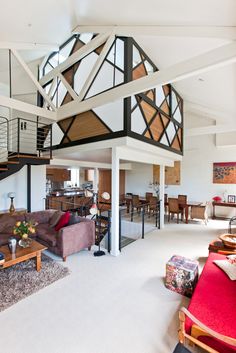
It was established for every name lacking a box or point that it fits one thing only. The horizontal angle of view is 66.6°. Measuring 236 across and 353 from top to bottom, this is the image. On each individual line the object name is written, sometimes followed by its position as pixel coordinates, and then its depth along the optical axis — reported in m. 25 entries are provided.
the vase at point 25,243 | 3.50
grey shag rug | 2.69
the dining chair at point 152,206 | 7.88
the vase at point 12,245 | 3.30
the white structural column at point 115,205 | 4.20
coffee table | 3.00
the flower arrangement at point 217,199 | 7.61
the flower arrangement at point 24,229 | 3.49
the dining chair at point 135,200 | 8.22
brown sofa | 3.79
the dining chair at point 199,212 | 6.62
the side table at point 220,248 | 3.52
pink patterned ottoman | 2.76
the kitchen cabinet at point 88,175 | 10.96
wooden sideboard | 7.13
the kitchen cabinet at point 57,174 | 8.88
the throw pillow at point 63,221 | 4.45
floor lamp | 4.15
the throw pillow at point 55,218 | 4.80
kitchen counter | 8.43
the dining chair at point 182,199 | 7.15
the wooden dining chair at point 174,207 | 7.05
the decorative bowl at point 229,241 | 3.60
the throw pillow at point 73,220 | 4.48
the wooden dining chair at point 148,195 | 8.32
